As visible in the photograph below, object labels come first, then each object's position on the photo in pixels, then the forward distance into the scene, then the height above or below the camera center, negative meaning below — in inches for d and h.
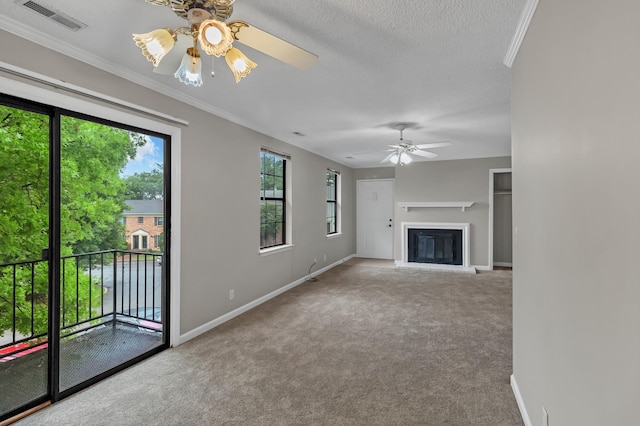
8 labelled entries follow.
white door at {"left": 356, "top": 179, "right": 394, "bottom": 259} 317.1 -4.3
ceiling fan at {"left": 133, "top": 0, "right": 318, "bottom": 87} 54.5 +32.6
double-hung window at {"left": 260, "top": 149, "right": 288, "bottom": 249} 184.1 +8.9
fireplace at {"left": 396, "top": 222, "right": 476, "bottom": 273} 266.7 -27.5
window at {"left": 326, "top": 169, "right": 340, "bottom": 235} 280.1 +10.8
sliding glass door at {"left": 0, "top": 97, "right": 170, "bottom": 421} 83.8 -11.7
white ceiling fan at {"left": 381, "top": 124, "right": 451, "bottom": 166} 168.6 +35.6
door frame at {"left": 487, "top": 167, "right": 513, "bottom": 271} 260.8 +1.6
